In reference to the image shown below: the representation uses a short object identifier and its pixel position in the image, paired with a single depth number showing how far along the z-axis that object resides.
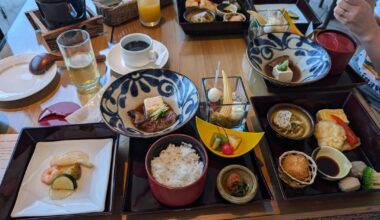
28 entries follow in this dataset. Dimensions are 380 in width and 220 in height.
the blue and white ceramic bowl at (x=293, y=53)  1.19
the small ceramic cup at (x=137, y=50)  1.19
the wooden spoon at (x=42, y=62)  1.20
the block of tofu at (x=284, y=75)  1.15
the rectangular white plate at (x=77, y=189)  0.75
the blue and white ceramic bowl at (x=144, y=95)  0.92
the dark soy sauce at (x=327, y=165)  0.87
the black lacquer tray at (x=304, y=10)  1.49
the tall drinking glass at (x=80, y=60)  1.12
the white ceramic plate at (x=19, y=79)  1.11
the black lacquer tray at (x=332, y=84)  1.18
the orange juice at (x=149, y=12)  1.46
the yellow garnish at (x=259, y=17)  1.35
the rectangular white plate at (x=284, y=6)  1.59
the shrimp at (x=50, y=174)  0.82
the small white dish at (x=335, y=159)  0.85
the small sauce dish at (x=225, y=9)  1.51
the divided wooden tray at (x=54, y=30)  1.30
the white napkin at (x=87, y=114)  1.01
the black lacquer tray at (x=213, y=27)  1.42
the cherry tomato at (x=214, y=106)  0.94
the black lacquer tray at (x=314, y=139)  0.85
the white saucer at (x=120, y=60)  1.23
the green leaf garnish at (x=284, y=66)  1.16
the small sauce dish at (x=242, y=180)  0.77
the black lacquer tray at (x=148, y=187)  0.78
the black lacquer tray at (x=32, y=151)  0.75
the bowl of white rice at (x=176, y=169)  0.72
